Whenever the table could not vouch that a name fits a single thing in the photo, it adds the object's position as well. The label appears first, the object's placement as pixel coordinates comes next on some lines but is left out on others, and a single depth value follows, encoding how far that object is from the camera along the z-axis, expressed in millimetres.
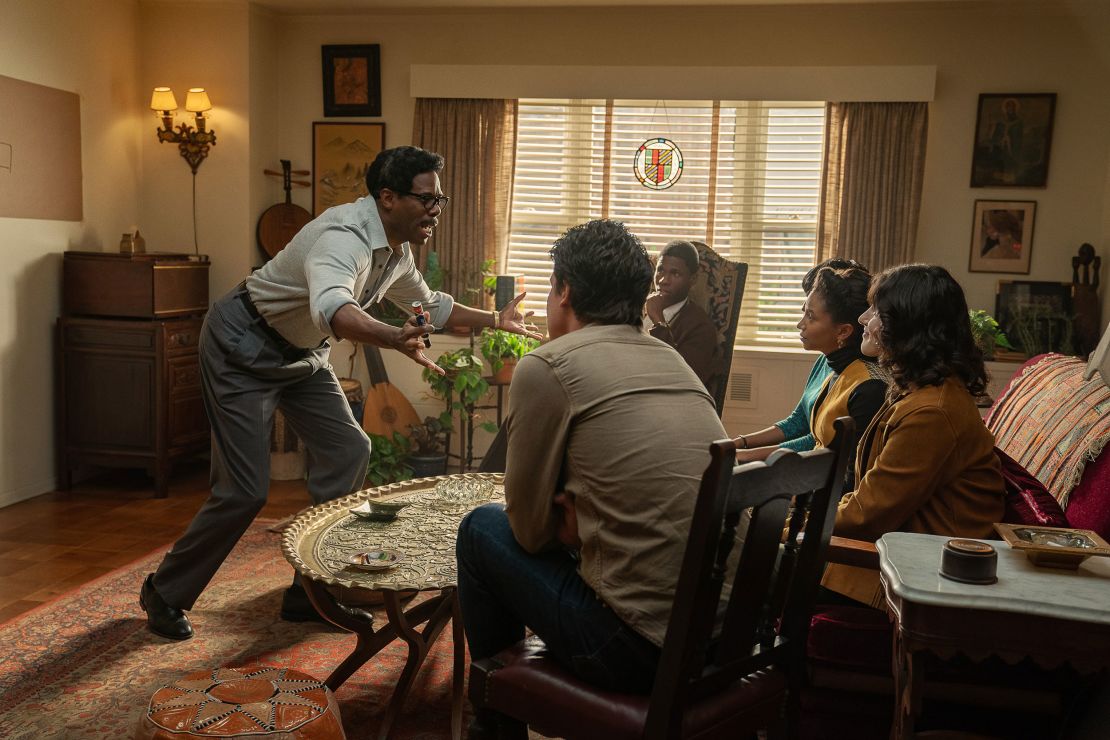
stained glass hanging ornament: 5723
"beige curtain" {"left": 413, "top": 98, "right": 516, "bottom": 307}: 5805
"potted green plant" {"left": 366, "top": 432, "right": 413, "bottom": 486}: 5367
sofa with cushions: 2154
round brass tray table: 2389
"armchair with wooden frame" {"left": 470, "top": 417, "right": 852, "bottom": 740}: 1540
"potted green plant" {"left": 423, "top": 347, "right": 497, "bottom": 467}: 5367
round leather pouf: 1847
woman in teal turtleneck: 2566
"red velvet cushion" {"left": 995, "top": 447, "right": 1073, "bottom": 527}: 2178
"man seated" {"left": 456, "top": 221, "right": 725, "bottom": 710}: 1695
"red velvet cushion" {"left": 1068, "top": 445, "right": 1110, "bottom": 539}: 2180
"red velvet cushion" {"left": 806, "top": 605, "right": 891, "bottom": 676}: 2154
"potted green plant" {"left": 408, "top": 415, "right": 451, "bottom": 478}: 5531
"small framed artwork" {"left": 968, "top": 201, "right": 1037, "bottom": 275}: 5359
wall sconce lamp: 5547
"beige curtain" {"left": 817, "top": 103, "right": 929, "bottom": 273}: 5352
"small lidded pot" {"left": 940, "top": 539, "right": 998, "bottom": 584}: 1694
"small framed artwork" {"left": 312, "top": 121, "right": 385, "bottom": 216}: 6012
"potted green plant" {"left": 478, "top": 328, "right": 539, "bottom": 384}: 5434
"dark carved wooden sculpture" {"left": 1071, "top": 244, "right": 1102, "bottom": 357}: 5105
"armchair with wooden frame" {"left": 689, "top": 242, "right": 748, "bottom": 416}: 4453
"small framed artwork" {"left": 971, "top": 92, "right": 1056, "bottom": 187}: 5273
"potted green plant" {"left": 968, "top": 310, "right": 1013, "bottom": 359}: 4988
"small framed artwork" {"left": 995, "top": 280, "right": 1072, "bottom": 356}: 5176
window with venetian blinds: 5637
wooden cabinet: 5102
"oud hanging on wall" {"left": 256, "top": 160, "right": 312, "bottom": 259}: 5902
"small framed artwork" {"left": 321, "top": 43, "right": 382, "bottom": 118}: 5969
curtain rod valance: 5316
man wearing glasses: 3113
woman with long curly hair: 2141
